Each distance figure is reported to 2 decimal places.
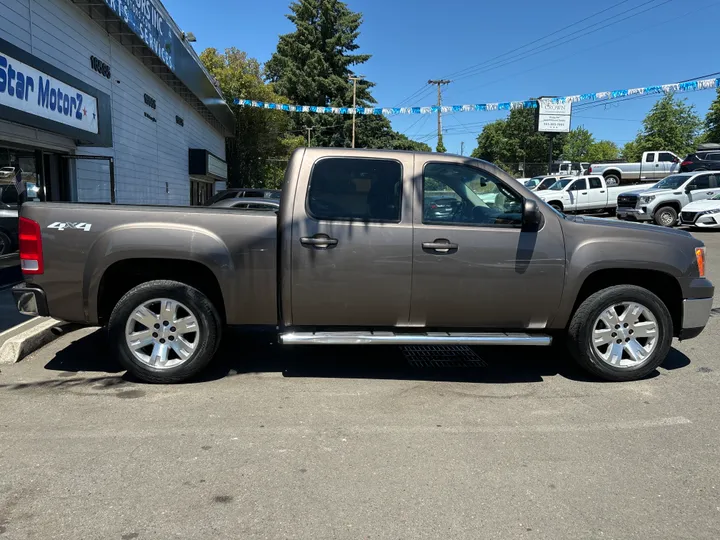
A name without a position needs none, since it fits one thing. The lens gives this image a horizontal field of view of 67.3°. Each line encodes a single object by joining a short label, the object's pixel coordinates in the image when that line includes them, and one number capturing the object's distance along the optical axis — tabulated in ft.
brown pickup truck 14.39
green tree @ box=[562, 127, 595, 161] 288.30
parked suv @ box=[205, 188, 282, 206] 48.55
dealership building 25.96
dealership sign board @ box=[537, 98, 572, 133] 121.39
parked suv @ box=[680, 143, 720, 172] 84.38
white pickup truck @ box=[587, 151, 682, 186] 98.71
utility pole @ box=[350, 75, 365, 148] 144.56
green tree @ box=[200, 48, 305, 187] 94.32
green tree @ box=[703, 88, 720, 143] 142.95
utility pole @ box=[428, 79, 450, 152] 167.76
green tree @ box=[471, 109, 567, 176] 233.55
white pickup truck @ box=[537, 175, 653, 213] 73.00
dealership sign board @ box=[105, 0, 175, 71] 35.40
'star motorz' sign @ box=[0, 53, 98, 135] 22.98
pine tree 158.71
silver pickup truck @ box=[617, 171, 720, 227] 60.95
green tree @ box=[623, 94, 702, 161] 155.22
